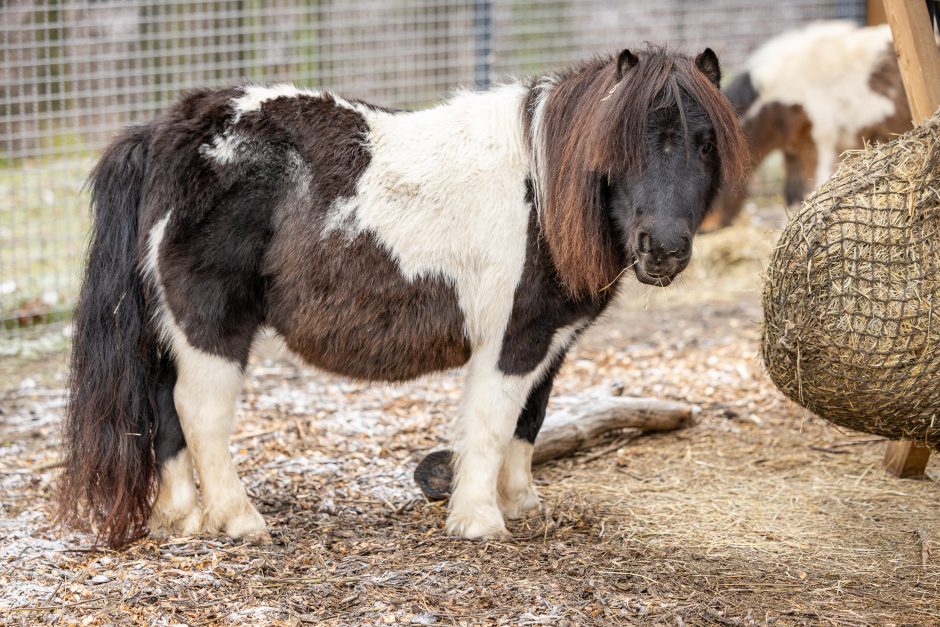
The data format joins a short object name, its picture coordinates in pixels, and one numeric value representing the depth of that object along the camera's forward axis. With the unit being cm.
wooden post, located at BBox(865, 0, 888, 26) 886
